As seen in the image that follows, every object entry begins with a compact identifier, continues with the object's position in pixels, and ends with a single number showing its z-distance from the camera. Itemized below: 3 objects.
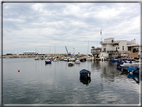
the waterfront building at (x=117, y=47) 109.06
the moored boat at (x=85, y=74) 32.37
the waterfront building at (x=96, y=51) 123.41
